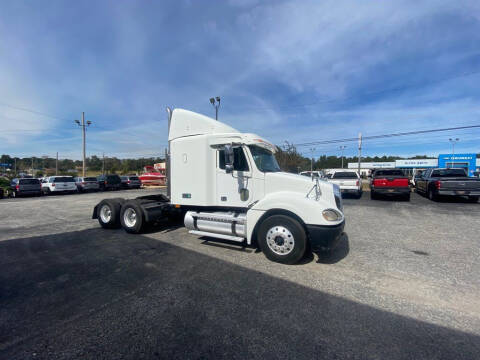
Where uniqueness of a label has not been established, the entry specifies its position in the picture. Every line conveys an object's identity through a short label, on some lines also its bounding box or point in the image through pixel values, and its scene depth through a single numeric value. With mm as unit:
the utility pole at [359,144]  29484
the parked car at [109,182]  23938
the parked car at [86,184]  22469
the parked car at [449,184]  10922
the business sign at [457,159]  45594
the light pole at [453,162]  43653
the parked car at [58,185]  20531
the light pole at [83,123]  30675
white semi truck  4129
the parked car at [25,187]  18500
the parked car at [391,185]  12172
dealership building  44969
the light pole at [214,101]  16736
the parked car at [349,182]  13883
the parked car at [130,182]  26000
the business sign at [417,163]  59969
